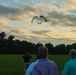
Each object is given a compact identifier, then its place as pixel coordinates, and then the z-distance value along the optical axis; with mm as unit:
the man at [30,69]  6437
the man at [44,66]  6482
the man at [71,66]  7766
